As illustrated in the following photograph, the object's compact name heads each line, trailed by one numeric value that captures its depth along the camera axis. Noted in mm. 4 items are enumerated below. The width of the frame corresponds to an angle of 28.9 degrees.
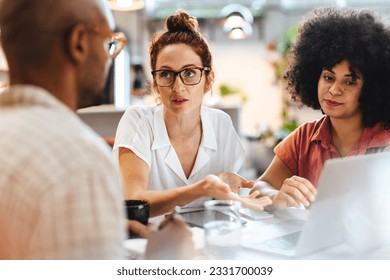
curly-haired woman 1835
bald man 1176
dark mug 1533
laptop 1424
